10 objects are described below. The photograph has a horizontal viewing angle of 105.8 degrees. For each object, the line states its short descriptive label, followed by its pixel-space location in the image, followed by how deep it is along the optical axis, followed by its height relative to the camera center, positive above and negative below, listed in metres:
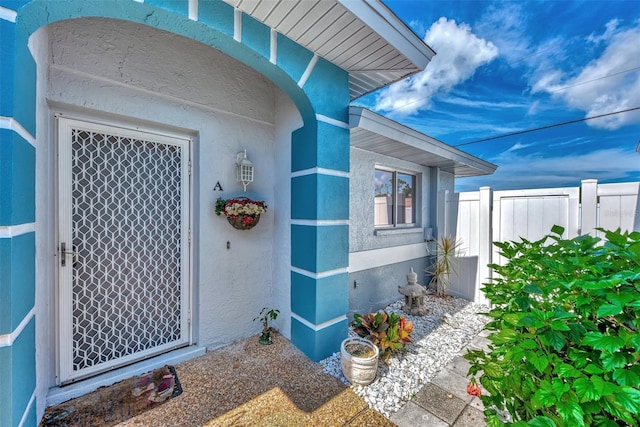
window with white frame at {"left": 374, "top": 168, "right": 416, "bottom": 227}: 5.21 +0.29
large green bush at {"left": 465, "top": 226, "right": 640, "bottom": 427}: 0.91 -0.56
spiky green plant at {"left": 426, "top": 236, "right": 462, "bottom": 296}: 5.61 -1.21
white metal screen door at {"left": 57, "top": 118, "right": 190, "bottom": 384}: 2.58 -0.44
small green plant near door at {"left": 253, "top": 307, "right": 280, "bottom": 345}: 3.50 -1.71
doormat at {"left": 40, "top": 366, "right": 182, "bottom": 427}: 2.23 -1.94
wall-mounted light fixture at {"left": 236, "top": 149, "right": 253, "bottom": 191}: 3.39 +0.58
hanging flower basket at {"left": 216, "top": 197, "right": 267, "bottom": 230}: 3.14 -0.02
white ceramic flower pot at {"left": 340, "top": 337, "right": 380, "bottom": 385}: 2.68 -1.73
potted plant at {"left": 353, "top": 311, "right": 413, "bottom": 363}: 3.11 -1.62
